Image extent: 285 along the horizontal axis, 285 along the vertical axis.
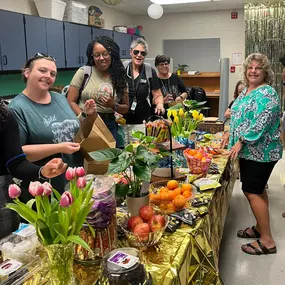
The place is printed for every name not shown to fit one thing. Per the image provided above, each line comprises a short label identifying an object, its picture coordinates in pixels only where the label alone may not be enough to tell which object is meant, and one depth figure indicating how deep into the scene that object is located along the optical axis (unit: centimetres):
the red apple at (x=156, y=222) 136
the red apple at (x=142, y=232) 131
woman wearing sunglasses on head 184
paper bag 194
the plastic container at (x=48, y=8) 455
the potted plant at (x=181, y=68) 768
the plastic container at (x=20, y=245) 117
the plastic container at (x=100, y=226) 119
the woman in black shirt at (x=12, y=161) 149
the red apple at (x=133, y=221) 138
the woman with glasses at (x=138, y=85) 330
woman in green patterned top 236
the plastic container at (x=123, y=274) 101
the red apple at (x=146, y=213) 140
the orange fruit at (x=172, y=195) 168
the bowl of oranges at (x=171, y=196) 165
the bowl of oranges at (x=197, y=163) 216
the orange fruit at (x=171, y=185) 180
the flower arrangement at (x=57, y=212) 103
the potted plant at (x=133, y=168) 142
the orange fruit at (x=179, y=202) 165
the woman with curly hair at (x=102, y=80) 264
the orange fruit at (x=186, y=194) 177
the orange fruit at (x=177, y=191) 174
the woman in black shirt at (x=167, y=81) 422
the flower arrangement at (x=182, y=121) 255
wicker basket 353
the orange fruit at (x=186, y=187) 181
